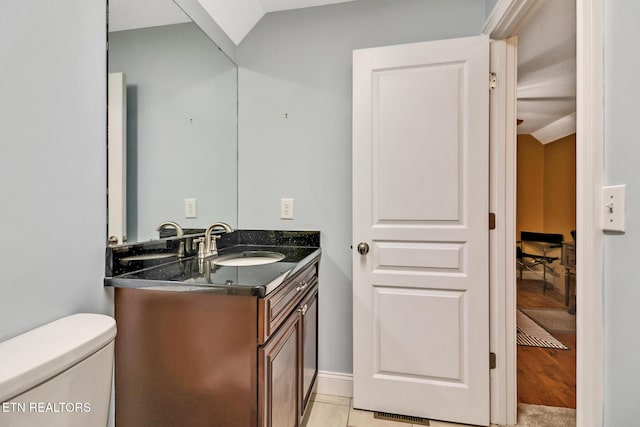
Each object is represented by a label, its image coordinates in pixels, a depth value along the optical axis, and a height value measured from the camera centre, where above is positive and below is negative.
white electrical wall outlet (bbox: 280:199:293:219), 2.02 +0.03
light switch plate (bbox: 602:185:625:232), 0.71 +0.01
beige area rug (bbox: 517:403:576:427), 1.68 -1.12
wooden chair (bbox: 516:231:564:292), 4.81 -0.61
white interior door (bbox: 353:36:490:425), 1.66 -0.09
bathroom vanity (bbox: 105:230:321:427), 1.07 -0.48
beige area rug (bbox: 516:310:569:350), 2.72 -1.14
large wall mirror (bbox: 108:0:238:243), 1.31 +0.49
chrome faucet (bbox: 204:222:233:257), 1.67 -0.16
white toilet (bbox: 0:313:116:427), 0.65 -0.37
